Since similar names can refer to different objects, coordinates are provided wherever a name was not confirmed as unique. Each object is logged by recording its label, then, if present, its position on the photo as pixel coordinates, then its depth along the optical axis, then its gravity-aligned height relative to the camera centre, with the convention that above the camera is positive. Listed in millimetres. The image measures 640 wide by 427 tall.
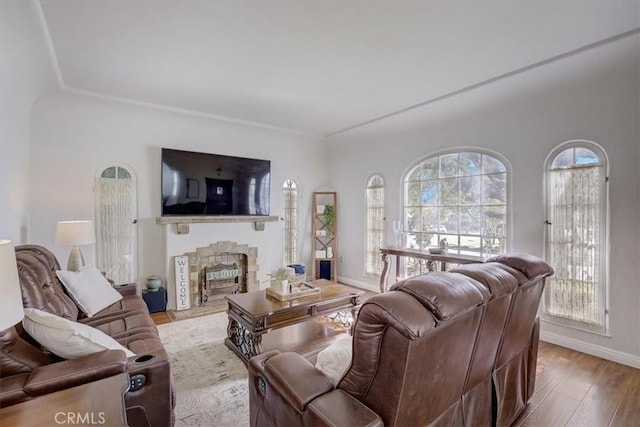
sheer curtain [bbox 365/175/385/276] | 5355 -204
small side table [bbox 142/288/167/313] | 4137 -1206
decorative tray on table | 3032 -840
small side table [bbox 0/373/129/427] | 967 -673
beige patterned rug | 2117 -1413
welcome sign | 4312 -1043
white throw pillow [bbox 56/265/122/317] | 2693 -727
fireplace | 4513 -942
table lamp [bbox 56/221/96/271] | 3141 -263
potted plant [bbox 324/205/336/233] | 5953 -87
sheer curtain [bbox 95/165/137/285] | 4008 -145
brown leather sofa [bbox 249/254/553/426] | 1144 -672
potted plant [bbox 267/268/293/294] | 3109 -702
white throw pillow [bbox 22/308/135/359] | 1597 -663
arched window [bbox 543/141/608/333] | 3062 -253
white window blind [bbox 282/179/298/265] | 5773 -171
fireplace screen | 4648 -1116
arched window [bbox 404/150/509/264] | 3908 +123
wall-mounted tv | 4418 +437
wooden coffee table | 2652 -958
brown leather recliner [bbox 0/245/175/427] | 1365 -778
